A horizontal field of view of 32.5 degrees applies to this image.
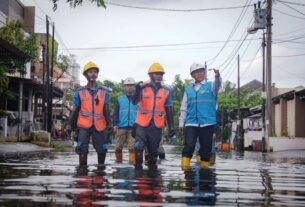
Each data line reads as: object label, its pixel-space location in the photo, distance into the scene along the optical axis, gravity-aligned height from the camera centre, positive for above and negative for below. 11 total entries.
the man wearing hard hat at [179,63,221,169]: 9.14 +0.46
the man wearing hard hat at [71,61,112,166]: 9.30 +0.46
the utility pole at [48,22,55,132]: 35.28 +2.03
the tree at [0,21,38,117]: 19.77 +5.29
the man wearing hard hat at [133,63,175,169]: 9.16 +0.50
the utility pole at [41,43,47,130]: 35.48 +2.09
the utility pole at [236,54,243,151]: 40.46 +0.50
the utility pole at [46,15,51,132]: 33.81 +3.26
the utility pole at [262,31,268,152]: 29.55 +2.27
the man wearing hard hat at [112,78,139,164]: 12.16 +0.54
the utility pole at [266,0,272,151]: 28.50 +3.89
